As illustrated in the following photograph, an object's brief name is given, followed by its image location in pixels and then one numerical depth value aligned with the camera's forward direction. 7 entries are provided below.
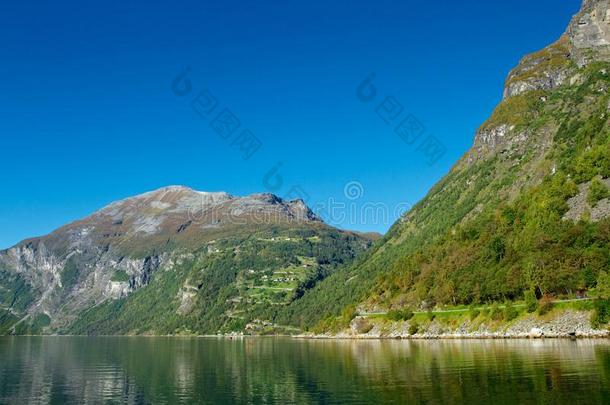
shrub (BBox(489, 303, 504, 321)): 137.24
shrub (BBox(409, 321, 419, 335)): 165.62
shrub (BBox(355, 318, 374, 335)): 195.50
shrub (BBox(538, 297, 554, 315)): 122.84
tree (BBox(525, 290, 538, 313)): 127.36
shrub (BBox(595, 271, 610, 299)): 106.94
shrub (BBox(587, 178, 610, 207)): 149.38
